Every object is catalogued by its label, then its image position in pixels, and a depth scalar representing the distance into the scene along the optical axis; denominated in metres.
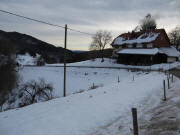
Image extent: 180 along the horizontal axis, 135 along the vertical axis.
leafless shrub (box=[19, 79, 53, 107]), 23.48
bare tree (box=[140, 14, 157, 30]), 74.88
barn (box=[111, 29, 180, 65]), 43.08
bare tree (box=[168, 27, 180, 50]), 64.62
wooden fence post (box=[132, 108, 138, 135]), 4.82
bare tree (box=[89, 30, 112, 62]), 63.30
